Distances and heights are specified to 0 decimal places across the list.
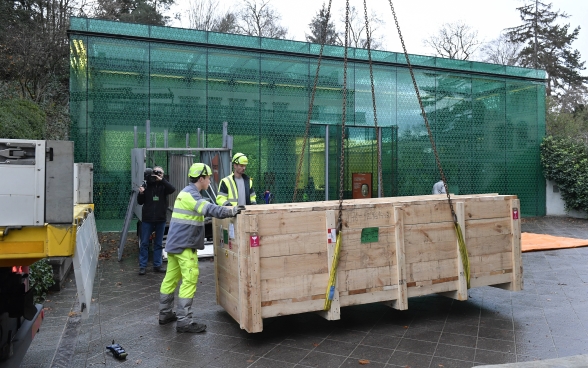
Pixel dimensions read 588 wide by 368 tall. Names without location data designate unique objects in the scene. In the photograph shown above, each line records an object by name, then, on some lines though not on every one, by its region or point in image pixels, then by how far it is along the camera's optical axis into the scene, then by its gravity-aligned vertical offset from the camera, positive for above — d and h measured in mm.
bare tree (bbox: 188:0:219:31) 29406 +10265
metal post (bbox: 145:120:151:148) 11223 +1368
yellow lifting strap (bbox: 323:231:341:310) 5352 -981
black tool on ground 4836 -1611
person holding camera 9180 -335
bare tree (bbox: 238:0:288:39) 30859 +10665
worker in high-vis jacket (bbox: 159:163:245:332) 5641 -640
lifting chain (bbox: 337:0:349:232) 5453 +402
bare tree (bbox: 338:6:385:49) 33000 +10281
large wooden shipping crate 5160 -720
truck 3119 -94
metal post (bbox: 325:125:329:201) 14289 +919
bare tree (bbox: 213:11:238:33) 29531 +10294
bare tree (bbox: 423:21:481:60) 33812 +10004
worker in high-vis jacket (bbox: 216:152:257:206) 6984 +32
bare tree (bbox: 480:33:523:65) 36062 +10061
